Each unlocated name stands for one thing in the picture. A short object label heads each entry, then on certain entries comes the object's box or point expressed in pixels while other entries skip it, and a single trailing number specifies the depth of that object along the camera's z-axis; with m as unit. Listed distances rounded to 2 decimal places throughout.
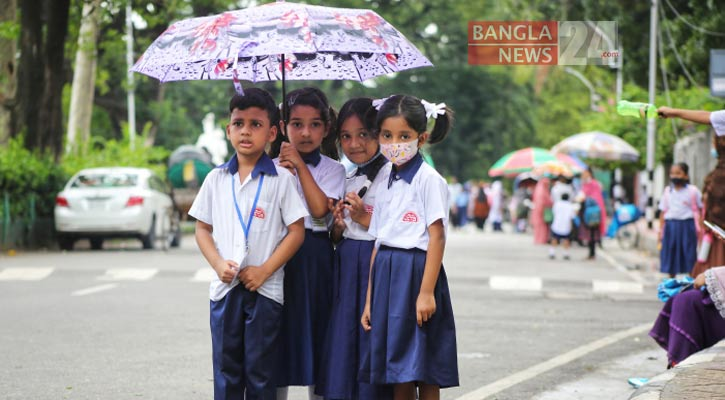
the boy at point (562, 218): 43.22
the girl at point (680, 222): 26.95
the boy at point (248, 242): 9.80
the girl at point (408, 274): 9.92
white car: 39.21
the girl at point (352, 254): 10.09
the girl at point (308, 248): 10.22
